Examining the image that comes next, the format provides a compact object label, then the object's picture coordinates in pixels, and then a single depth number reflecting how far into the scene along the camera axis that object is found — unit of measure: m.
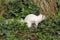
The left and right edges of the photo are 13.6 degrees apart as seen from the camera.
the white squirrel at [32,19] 6.36
